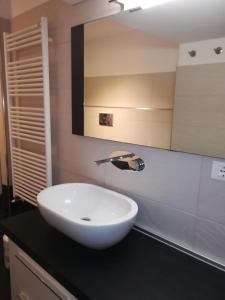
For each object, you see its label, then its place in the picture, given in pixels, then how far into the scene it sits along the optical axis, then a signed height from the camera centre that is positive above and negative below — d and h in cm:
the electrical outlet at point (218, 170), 88 -24
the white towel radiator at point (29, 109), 150 -5
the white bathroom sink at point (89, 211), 87 -49
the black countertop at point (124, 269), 79 -62
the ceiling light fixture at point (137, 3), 96 +43
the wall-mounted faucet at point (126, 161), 114 -28
